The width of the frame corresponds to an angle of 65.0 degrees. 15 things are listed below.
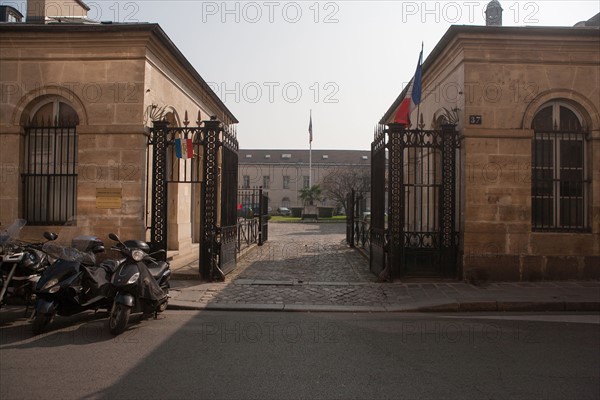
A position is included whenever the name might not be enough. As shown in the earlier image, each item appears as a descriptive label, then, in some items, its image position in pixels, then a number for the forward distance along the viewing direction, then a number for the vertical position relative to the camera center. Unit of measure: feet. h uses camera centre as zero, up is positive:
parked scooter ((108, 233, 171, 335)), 19.22 -3.44
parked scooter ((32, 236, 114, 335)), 19.21 -3.37
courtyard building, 217.36 +19.08
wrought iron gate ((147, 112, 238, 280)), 31.94 +1.24
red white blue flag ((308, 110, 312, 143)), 128.69 +21.22
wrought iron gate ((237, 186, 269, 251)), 56.71 -2.39
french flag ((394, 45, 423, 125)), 36.11 +8.97
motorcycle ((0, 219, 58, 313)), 21.52 -2.73
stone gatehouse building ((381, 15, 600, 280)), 30.99 +4.35
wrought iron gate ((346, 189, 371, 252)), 52.21 -1.78
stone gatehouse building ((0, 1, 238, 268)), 31.32 +5.51
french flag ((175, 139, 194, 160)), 32.35 +4.08
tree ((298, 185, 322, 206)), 180.30 +5.36
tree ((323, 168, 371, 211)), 189.82 +11.44
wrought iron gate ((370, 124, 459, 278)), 31.86 -0.81
